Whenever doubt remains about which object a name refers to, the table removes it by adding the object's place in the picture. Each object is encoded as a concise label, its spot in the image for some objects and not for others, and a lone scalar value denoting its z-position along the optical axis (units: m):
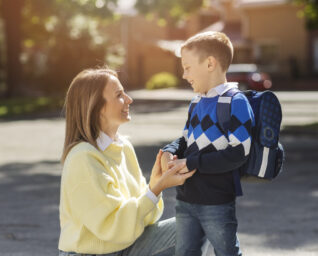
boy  3.28
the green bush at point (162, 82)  43.97
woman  3.31
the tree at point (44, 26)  27.14
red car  35.50
